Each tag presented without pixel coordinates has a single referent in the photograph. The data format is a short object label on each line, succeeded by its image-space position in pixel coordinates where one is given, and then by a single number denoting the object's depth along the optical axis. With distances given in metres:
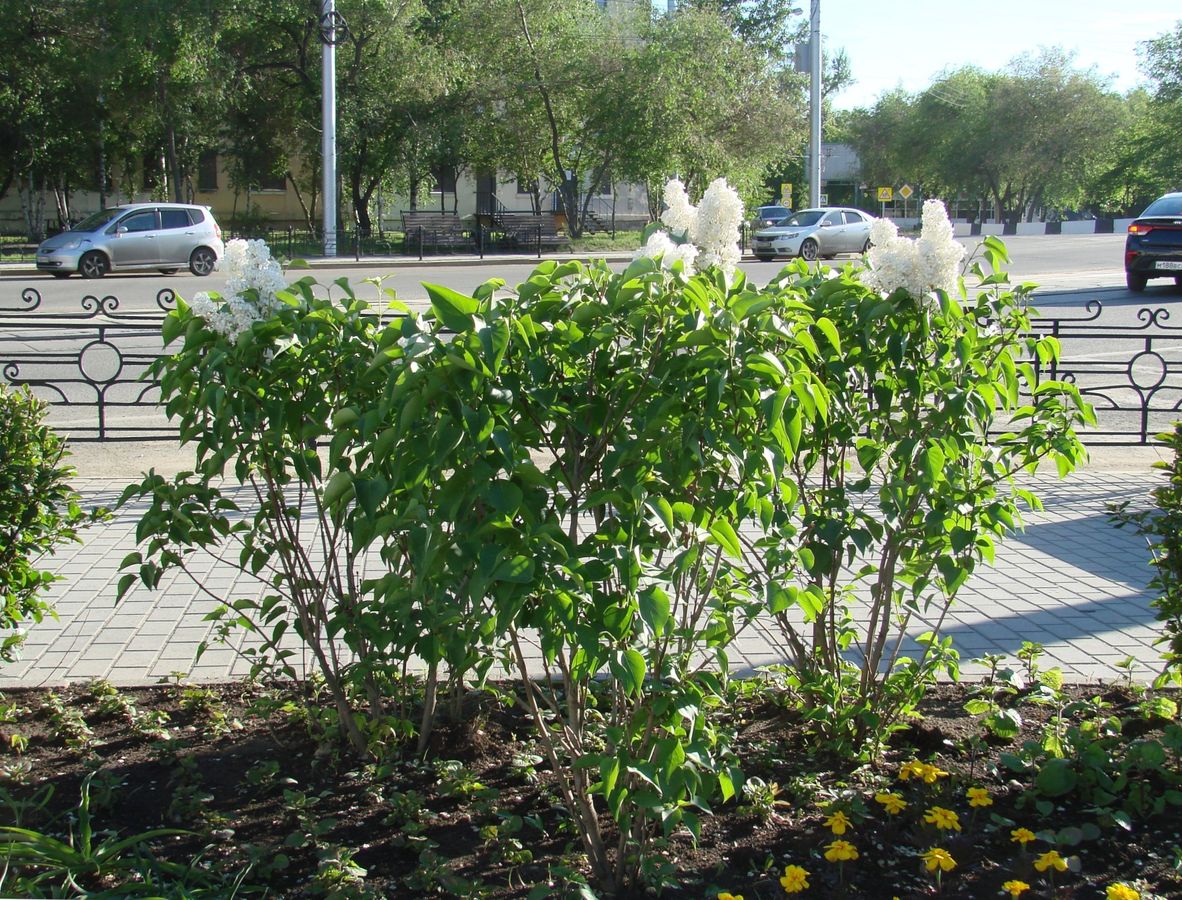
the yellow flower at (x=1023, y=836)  3.06
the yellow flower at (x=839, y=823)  3.00
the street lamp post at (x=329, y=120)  28.41
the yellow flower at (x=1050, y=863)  2.82
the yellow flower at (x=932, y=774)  3.32
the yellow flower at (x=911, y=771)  3.36
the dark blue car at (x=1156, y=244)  21.69
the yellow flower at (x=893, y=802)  3.17
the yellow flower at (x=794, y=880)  2.77
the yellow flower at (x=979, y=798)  3.22
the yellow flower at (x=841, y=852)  2.89
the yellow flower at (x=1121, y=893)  2.67
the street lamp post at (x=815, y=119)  35.91
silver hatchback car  25.28
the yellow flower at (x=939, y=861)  2.83
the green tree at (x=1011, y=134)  64.00
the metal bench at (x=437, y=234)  34.91
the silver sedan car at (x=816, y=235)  33.41
